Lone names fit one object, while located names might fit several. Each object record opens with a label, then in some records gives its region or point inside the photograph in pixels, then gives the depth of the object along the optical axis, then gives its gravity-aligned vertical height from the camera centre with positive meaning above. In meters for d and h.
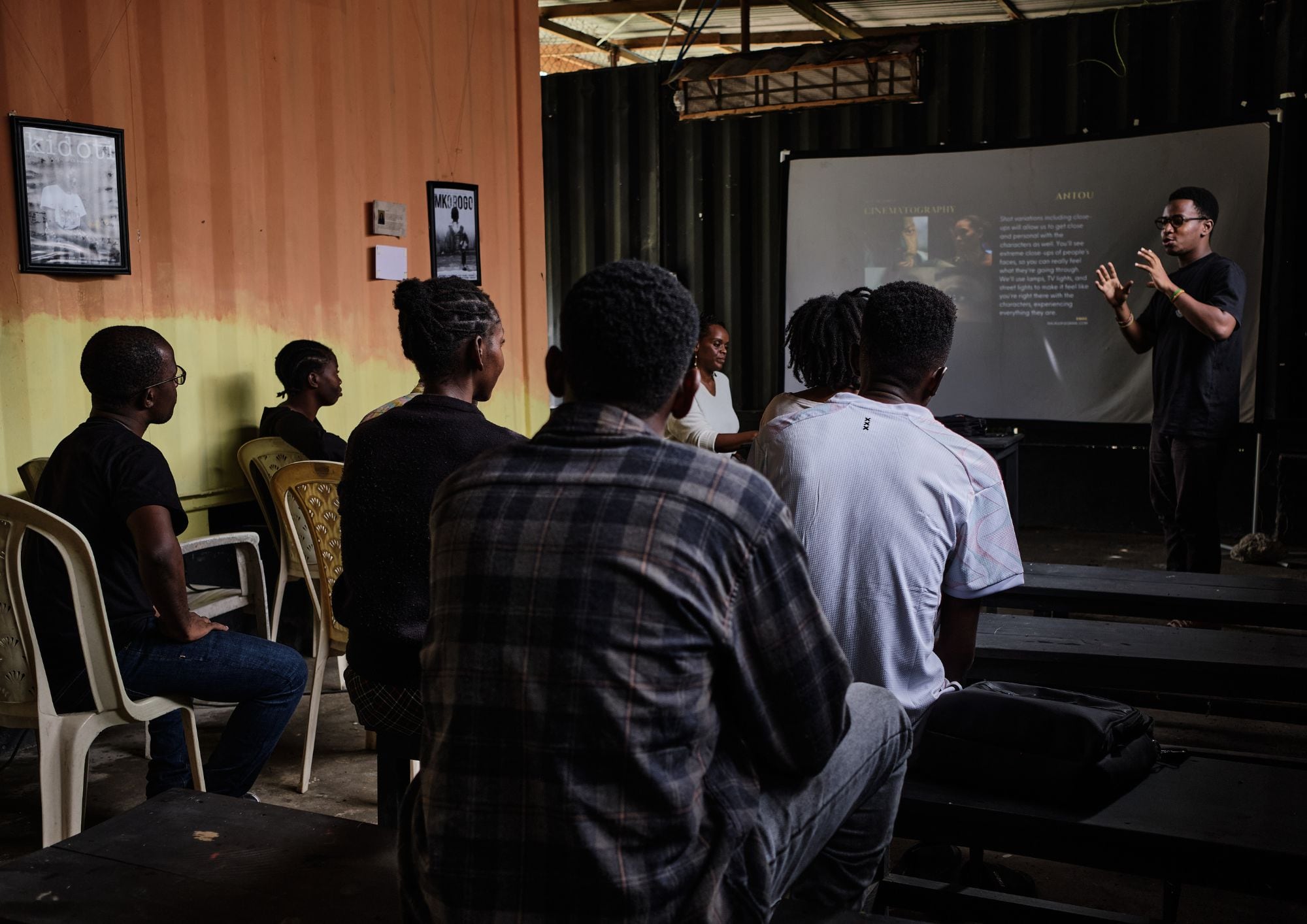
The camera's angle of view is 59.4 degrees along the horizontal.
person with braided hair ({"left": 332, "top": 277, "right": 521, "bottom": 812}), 2.10 -0.41
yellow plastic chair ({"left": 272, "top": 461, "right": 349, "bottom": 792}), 3.18 -0.59
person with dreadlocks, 2.90 -0.09
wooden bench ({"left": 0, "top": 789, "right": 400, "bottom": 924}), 1.59 -0.83
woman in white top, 5.07 -0.48
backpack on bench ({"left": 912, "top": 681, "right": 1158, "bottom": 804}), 1.85 -0.73
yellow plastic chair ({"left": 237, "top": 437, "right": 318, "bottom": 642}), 3.83 -0.60
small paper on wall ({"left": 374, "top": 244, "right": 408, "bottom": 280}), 5.08 +0.21
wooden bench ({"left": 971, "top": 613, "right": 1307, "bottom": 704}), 2.63 -0.84
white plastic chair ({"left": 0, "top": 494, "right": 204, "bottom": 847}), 2.41 -0.83
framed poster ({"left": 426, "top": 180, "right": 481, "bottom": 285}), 5.44 +0.39
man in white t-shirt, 1.94 -0.37
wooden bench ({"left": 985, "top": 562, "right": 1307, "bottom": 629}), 3.07 -0.80
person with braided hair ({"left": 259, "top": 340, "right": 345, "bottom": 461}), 4.32 -0.32
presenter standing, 4.72 -0.26
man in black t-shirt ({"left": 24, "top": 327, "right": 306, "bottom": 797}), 2.51 -0.58
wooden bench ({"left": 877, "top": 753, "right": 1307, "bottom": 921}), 1.69 -0.81
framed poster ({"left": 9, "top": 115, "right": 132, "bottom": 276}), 3.63 +0.37
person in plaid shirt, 1.21 -0.38
